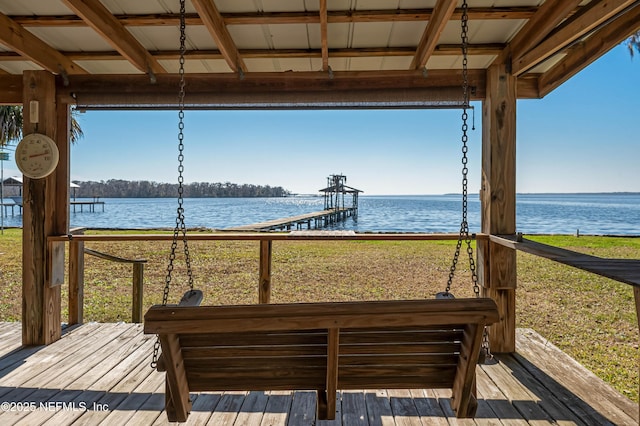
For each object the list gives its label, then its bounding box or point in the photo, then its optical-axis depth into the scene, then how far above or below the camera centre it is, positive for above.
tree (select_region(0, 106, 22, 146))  10.11 +2.37
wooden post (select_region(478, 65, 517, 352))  2.92 +0.17
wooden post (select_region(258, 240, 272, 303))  3.14 -0.51
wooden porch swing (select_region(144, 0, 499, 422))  1.29 -0.54
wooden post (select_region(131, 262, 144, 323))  3.67 -0.81
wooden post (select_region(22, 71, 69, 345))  3.04 -0.14
